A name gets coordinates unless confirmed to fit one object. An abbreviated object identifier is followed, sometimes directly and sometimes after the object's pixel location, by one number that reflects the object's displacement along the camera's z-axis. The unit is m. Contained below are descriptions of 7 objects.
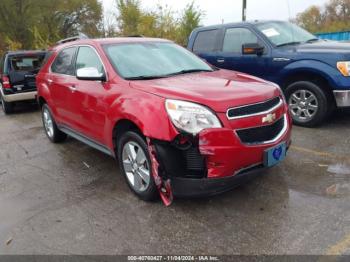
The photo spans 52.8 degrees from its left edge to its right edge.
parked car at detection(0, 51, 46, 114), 9.38
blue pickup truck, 5.51
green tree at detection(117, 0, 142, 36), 20.45
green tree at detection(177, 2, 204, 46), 17.98
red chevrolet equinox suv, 3.15
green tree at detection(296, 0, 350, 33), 46.53
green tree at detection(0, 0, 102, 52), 26.86
